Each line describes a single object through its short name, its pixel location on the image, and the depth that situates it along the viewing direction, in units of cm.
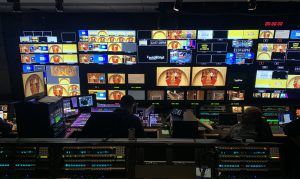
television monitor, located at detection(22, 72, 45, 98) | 170
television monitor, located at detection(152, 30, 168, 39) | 353
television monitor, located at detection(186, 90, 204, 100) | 371
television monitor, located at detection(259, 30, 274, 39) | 348
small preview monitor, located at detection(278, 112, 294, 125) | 332
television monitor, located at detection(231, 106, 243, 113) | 362
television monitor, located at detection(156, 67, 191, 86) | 365
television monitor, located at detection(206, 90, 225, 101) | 368
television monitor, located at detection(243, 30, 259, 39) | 348
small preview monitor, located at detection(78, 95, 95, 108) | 327
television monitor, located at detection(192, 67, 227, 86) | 364
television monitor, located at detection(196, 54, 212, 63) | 358
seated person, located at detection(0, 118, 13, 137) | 223
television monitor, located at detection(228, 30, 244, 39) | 349
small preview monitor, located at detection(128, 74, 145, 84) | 376
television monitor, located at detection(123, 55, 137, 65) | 368
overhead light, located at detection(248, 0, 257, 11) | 248
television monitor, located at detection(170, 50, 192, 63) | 357
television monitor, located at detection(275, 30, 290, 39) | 347
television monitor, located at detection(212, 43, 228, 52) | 353
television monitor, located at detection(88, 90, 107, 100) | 379
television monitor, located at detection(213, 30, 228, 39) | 350
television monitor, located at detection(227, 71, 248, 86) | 363
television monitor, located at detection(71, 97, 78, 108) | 321
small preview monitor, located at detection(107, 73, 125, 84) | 377
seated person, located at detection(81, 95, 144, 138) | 196
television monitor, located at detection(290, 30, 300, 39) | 346
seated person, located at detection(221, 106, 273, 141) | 219
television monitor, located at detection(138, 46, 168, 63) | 358
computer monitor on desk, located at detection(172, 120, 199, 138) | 170
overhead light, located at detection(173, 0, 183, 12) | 251
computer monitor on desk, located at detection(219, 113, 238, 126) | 316
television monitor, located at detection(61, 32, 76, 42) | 373
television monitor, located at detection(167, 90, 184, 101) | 372
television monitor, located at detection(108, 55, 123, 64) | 371
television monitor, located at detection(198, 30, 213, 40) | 351
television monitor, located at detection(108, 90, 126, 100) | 379
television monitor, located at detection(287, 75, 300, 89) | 359
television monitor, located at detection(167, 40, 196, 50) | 355
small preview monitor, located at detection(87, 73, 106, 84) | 377
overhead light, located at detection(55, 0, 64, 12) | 260
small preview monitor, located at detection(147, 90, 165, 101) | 376
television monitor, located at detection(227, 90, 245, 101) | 368
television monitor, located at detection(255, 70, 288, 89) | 359
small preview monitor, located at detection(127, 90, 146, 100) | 378
